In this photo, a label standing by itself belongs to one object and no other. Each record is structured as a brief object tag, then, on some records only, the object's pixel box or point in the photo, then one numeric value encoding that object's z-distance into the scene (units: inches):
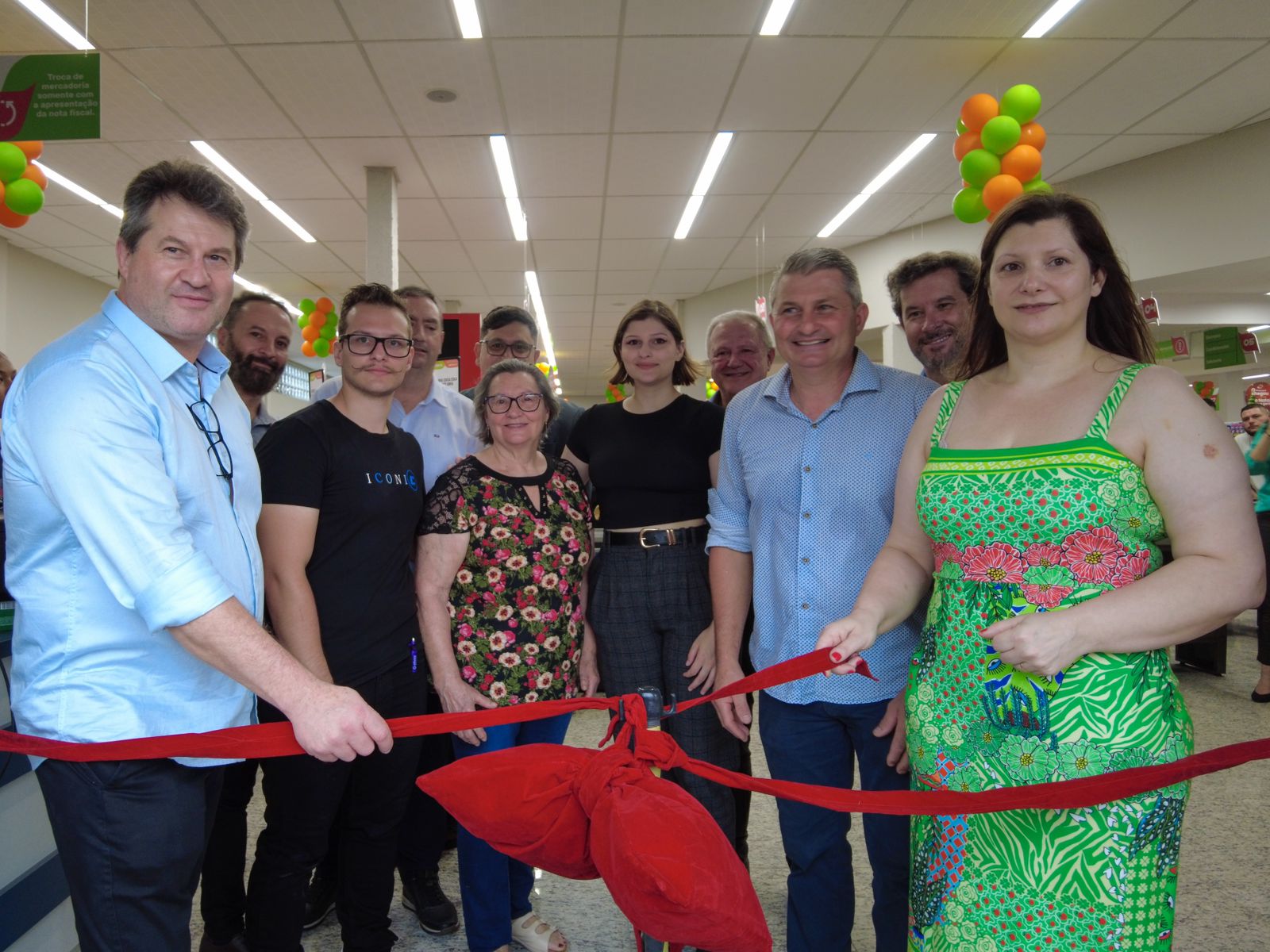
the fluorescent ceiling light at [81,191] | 278.8
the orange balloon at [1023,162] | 193.6
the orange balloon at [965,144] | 205.0
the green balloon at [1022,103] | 191.3
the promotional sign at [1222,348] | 379.2
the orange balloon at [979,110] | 199.3
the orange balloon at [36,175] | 193.8
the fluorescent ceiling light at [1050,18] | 188.5
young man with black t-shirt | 75.6
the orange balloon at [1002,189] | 192.4
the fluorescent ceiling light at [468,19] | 182.1
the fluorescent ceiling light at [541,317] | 434.6
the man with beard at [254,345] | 110.7
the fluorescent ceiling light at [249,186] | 259.0
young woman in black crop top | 89.7
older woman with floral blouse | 85.8
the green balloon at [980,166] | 198.1
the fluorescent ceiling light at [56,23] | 180.4
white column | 279.0
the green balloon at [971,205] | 206.1
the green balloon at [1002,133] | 192.1
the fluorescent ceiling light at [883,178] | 264.7
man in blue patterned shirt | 73.4
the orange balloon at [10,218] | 189.6
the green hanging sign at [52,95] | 142.8
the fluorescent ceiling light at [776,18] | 183.8
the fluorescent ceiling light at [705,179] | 259.6
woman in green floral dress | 47.6
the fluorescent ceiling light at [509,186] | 260.6
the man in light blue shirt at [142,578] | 47.6
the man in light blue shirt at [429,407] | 109.7
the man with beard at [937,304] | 95.3
